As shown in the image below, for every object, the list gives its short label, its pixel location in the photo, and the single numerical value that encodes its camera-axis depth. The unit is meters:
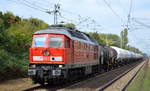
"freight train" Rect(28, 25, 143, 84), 18.47
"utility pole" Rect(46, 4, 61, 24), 34.23
